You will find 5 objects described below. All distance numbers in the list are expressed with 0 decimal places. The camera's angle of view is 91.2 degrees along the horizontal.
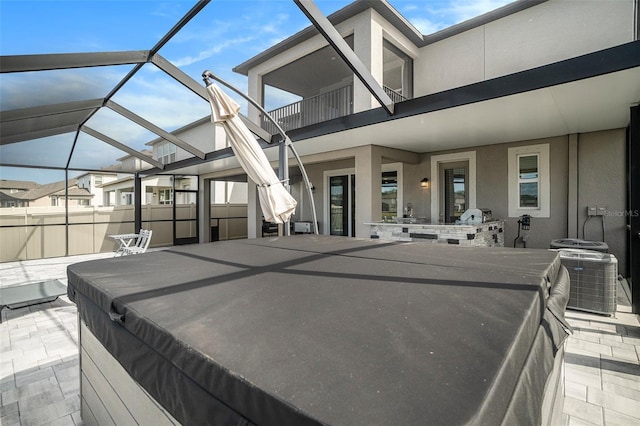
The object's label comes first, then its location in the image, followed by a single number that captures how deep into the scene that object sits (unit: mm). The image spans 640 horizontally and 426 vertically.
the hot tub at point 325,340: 700
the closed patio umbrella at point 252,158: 4039
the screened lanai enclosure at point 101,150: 4715
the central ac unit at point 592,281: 3822
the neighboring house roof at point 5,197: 8703
